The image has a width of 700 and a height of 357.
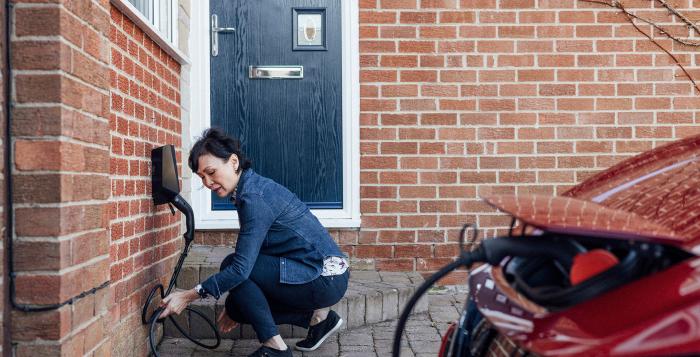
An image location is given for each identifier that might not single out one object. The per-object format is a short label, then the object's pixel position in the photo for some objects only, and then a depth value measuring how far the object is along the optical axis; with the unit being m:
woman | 3.87
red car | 1.20
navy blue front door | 5.83
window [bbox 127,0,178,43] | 4.46
